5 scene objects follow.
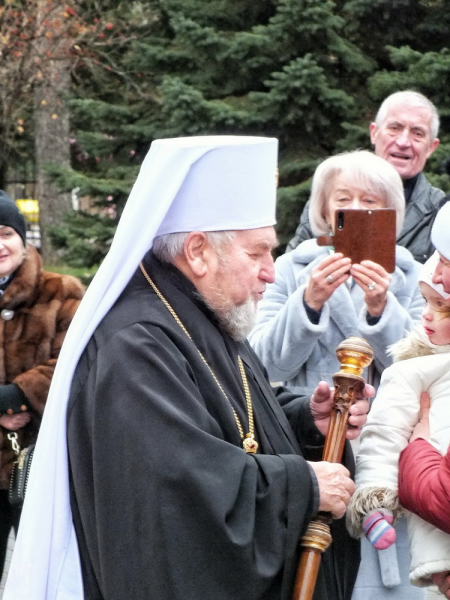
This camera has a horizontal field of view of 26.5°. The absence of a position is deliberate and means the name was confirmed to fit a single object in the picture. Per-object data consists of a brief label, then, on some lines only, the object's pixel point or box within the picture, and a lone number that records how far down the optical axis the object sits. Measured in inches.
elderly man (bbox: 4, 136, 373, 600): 88.0
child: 107.2
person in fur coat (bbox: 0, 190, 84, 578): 159.8
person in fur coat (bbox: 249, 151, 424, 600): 130.0
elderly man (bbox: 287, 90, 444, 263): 178.2
